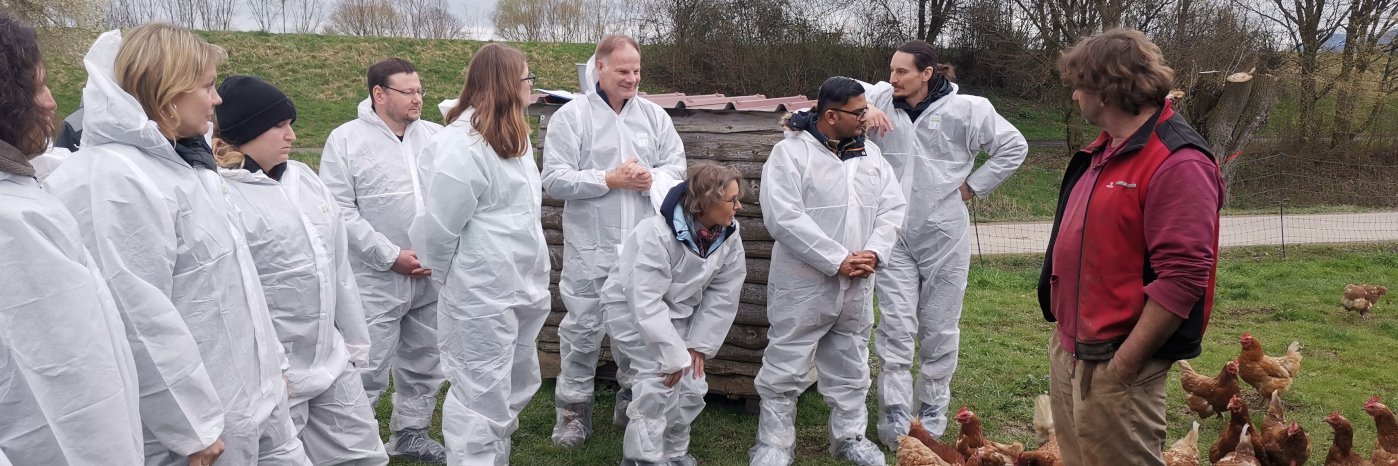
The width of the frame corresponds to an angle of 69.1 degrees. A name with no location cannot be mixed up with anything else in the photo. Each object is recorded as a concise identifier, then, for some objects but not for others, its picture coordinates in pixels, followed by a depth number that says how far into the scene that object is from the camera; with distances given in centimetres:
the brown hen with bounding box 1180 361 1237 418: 514
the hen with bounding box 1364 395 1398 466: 432
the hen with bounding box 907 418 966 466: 441
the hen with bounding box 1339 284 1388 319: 811
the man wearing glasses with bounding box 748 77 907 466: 454
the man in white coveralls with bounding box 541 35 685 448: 483
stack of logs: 544
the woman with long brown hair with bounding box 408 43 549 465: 397
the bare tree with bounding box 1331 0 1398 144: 1925
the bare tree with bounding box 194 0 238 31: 3022
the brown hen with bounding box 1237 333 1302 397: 557
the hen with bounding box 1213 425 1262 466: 411
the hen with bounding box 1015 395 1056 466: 413
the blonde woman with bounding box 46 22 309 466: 235
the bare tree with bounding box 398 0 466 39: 3169
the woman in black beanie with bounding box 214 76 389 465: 319
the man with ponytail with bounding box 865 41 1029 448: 507
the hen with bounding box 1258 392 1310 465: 439
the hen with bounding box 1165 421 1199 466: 414
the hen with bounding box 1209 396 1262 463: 443
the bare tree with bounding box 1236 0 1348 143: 1972
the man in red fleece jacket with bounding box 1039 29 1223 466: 269
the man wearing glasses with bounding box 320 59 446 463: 478
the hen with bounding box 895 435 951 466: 407
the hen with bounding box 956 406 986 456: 458
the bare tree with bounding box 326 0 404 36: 3216
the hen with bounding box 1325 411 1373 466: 424
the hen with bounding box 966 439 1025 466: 412
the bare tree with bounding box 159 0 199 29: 2970
